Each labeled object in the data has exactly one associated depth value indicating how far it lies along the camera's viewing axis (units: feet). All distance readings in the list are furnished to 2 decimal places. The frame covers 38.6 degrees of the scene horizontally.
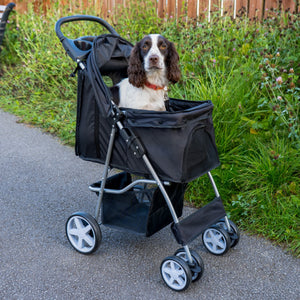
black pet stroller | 8.52
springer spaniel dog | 10.23
